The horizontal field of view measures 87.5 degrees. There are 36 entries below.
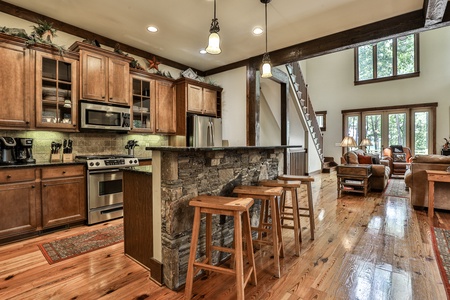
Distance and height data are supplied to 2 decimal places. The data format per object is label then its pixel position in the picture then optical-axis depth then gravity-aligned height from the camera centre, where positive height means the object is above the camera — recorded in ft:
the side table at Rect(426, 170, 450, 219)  11.34 -1.57
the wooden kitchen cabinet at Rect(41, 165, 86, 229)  9.58 -1.93
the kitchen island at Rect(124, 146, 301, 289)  6.04 -1.26
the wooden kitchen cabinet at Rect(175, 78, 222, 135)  15.03 +3.33
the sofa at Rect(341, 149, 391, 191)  17.34 -1.48
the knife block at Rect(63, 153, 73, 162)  10.97 -0.34
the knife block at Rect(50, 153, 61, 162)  10.78 -0.37
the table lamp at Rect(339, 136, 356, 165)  22.34 +0.51
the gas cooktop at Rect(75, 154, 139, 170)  10.62 -0.54
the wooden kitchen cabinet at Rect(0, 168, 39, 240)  8.64 -2.00
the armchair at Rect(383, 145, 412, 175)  24.07 -1.07
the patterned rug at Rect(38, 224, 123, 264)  7.95 -3.50
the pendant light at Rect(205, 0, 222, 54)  7.86 +3.70
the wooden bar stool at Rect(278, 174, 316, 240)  9.05 -1.92
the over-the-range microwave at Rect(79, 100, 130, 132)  11.14 +1.66
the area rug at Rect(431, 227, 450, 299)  6.46 -3.53
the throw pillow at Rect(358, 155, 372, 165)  18.95 -1.00
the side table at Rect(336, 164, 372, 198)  16.30 -2.03
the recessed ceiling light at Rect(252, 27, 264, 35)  11.69 +5.98
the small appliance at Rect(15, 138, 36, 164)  9.57 +0.00
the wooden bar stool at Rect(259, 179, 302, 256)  7.84 -1.67
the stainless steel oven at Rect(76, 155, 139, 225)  10.64 -1.77
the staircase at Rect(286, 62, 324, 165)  21.68 +4.55
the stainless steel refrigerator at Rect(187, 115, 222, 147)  15.21 +1.17
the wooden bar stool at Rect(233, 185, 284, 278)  6.61 -1.59
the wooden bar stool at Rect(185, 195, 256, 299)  5.23 -2.13
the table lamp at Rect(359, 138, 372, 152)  27.80 +0.56
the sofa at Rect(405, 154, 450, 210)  12.33 -1.93
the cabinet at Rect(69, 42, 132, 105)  11.06 +3.75
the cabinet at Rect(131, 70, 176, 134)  13.65 +2.82
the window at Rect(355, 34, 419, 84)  28.78 +11.28
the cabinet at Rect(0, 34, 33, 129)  9.17 +2.66
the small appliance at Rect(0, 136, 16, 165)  9.02 +0.05
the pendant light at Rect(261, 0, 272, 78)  10.44 +3.67
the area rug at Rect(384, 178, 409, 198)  16.77 -3.29
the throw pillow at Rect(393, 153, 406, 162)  25.40 -1.04
